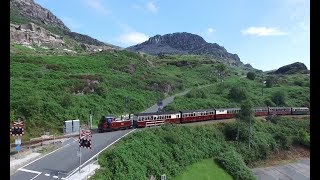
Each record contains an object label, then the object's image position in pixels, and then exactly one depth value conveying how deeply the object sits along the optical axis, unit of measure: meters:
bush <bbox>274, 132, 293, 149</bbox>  31.52
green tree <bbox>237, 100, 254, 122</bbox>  29.42
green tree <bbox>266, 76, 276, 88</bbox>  56.66
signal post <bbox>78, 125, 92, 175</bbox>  15.38
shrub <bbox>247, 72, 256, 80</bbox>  65.39
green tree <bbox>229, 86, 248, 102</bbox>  43.75
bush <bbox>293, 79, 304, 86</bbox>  59.36
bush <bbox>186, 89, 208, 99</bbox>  42.53
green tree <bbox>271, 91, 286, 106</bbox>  44.26
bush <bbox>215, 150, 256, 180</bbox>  23.69
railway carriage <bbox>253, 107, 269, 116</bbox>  35.27
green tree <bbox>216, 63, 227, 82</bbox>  67.00
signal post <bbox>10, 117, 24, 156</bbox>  15.96
